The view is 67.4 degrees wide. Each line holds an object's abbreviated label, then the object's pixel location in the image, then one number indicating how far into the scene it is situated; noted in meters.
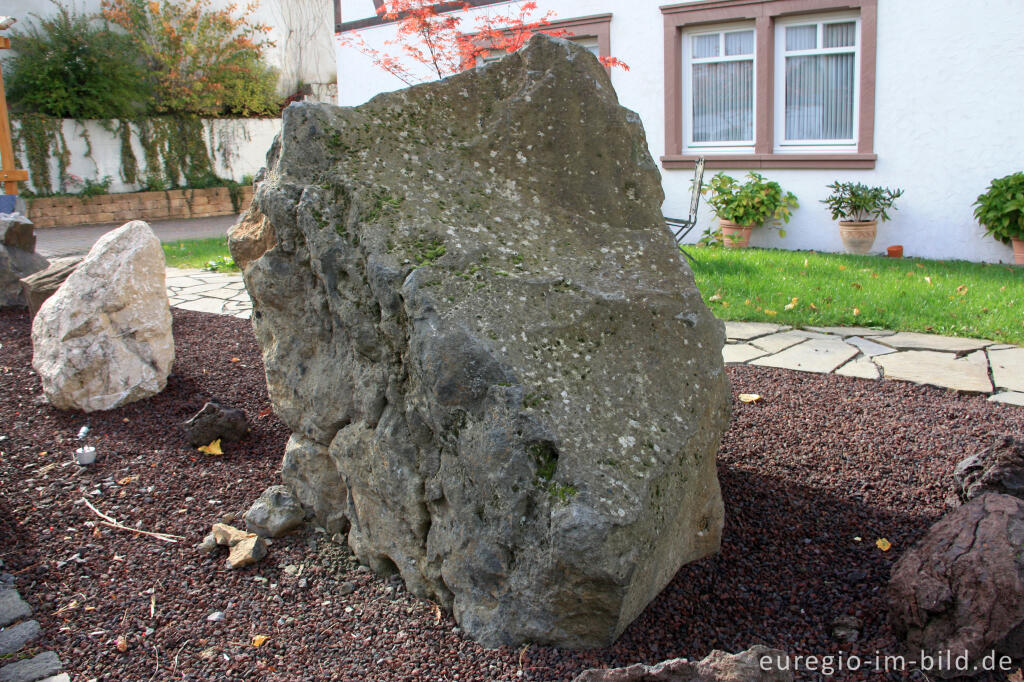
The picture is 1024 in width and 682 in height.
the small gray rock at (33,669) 2.23
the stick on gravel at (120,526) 2.94
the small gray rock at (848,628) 2.11
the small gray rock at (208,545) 2.82
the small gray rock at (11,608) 2.49
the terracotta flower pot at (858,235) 8.91
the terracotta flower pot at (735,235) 9.73
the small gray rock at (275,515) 2.82
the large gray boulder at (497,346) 2.01
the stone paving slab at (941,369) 4.25
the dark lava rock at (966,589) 1.95
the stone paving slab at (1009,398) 3.95
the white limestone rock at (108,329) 4.20
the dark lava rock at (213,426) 3.74
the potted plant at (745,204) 9.46
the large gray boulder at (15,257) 6.42
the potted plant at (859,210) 8.84
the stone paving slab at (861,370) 4.49
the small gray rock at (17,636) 2.36
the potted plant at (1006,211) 7.83
